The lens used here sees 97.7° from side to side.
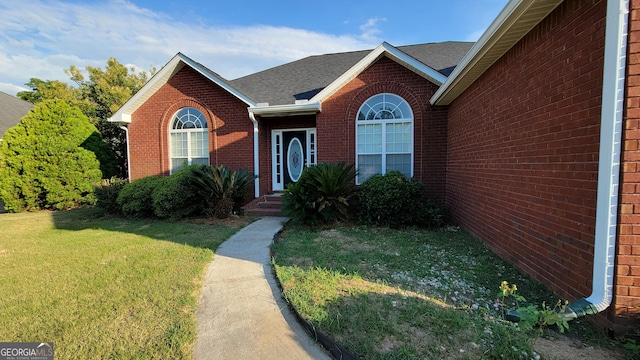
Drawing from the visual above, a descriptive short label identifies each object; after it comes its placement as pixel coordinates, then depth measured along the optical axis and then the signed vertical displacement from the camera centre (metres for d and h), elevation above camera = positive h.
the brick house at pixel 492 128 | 2.32 +0.72
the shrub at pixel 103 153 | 11.13 +0.55
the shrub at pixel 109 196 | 8.70 -0.92
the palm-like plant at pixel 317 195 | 6.77 -0.73
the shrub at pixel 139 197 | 8.19 -0.91
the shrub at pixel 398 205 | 6.75 -0.98
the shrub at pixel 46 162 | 9.84 +0.17
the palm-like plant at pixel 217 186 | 7.86 -0.59
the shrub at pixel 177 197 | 7.71 -0.88
